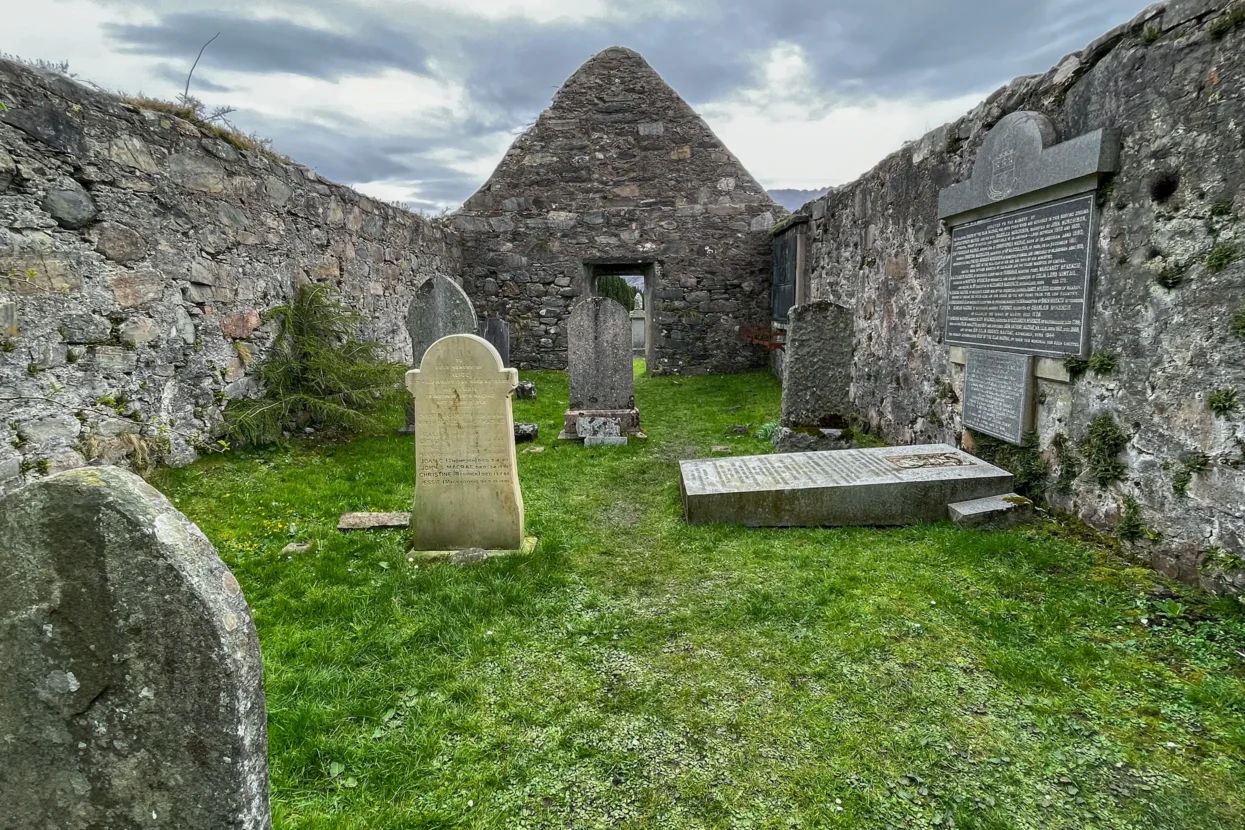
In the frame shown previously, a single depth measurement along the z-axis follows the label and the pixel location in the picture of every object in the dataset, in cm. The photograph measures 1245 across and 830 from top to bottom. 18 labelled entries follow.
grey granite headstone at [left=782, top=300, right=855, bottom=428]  600
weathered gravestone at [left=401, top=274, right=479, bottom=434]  704
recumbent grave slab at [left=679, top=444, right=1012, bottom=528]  419
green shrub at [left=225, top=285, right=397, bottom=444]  583
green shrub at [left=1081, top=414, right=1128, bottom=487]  359
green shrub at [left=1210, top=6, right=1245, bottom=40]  288
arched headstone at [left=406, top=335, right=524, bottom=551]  384
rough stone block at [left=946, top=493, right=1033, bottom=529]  402
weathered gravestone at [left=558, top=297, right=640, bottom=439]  722
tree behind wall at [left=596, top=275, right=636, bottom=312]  2148
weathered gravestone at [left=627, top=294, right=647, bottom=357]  2055
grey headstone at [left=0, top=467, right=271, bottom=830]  132
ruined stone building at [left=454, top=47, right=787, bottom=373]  1221
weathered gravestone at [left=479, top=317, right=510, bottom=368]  1062
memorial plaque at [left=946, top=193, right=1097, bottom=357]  378
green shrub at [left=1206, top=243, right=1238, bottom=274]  294
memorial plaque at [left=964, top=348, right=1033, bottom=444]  429
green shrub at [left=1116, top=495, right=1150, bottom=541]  344
